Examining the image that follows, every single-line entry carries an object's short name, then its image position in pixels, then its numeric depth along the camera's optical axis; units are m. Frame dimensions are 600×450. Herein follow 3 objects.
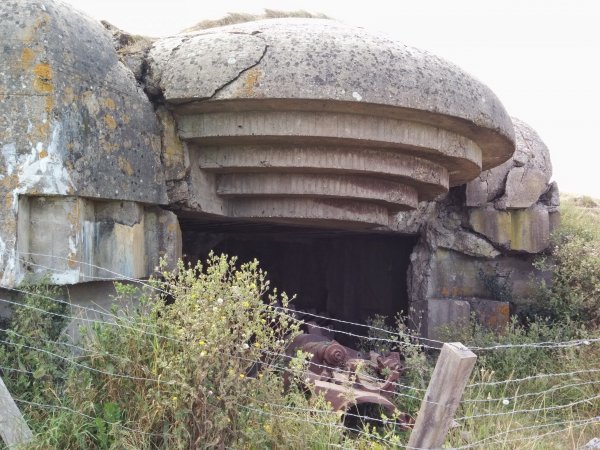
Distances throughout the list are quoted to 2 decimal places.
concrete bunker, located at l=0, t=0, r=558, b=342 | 3.07
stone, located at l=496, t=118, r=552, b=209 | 5.86
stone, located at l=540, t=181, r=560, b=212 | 6.10
